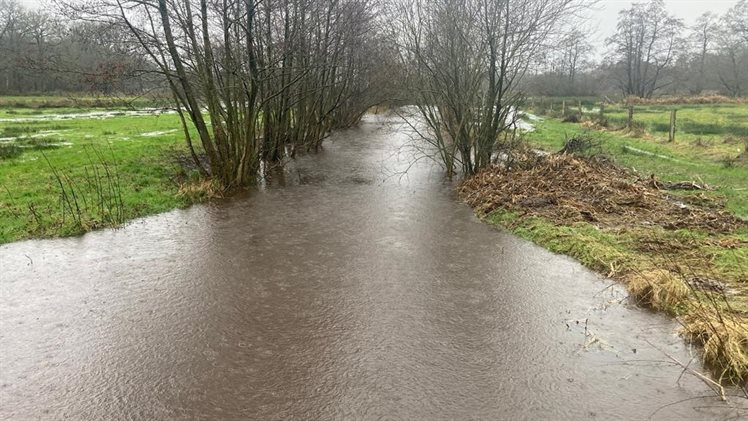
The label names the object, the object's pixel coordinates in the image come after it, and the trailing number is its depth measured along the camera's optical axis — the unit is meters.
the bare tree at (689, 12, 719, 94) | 52.25
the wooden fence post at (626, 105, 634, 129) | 20.94
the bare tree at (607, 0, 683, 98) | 54.34
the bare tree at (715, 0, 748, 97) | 47.28
